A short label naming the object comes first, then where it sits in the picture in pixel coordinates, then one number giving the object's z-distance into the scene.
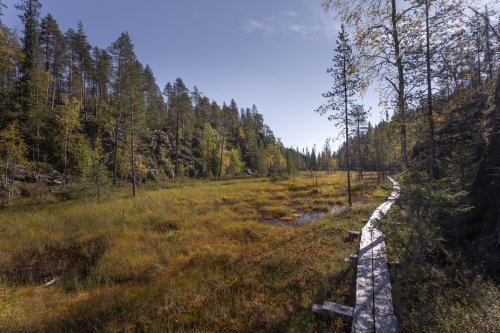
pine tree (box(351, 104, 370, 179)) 31.13
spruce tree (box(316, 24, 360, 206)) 14.98
